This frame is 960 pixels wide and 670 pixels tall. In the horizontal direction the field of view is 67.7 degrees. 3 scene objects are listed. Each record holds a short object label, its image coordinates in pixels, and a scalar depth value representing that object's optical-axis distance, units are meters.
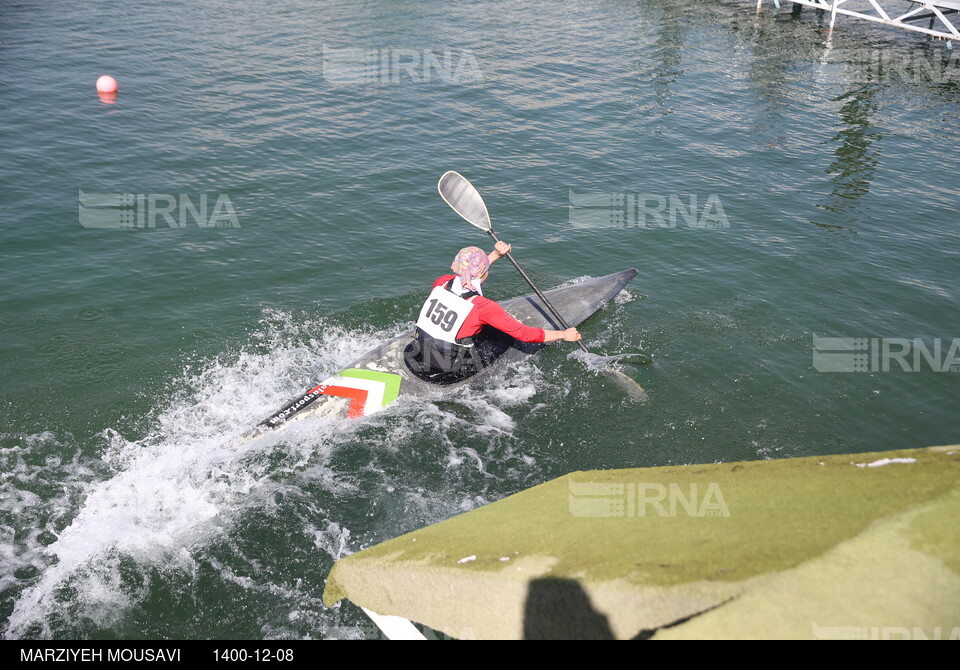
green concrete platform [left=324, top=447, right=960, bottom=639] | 2.62
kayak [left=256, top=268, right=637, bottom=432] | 8.23
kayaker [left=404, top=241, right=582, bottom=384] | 8.29
